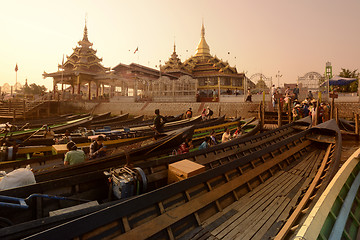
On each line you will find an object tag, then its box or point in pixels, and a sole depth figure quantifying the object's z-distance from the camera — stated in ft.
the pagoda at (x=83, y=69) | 114.93
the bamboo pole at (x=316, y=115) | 50.72
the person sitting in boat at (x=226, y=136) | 32.68
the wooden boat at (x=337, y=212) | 9.89
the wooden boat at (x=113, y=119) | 58.30
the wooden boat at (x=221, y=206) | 9.86
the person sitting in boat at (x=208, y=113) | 65.73
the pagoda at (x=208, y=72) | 143.13
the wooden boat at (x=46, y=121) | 49.60
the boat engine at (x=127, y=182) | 13.20
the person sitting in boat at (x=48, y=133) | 33.91
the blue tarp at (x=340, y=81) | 78.18
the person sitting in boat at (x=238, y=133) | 35.55
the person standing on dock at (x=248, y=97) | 78.38
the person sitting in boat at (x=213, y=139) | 32.32
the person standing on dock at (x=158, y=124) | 33.55
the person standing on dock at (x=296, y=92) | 69.05
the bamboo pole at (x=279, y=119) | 54.77
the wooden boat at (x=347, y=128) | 49.11
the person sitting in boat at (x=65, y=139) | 29.18
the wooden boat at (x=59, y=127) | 35.04
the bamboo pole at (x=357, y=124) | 46.22
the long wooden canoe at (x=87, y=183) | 11.93
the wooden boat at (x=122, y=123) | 48.05
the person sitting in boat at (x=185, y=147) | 26.63
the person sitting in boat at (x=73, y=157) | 19.79
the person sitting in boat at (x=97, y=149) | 22.08
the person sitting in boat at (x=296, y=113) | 53.93
